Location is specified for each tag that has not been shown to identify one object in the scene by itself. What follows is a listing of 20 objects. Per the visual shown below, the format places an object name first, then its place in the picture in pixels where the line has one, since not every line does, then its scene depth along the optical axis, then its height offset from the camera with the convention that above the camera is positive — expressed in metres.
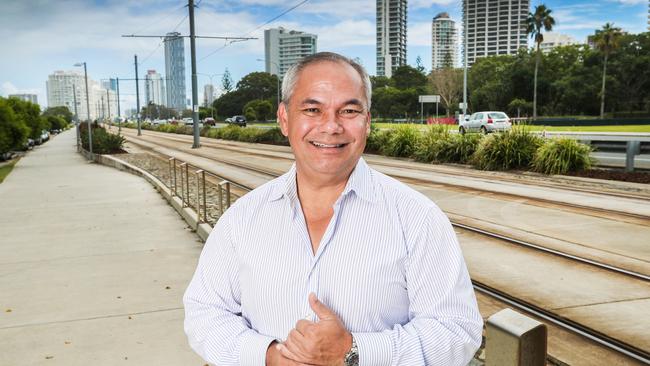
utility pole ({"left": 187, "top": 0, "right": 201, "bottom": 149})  31.78 +1.89
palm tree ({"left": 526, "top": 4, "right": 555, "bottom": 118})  68.12 +10.98
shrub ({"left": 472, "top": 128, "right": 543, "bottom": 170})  17.44 -0.99
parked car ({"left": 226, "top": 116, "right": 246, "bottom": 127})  66.81 -0.13
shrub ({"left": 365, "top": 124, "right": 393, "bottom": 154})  24.98 -0.95
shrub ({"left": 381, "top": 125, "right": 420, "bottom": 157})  23.08 -0.94
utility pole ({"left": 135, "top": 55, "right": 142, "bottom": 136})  59.09 +3.05
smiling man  1.84 -0.48
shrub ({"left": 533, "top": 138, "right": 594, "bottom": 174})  15.91 -1.13
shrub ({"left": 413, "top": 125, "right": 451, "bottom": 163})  20.78 -0.93
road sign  38.19 +1.26
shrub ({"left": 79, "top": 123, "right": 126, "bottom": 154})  32.56 -1.19
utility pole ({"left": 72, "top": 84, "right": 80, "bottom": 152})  42.26 +0.98
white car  30.84 -0.27
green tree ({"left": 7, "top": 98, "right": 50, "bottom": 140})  40.94 +0.76
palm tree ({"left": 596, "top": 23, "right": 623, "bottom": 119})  63.19 +8.20
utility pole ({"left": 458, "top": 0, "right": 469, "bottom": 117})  31.54 +4.64
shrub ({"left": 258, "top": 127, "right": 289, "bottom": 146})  36.37 -1.14
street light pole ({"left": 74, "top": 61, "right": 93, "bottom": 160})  29.24 +0.56
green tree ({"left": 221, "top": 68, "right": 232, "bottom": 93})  157.88 +10.22
